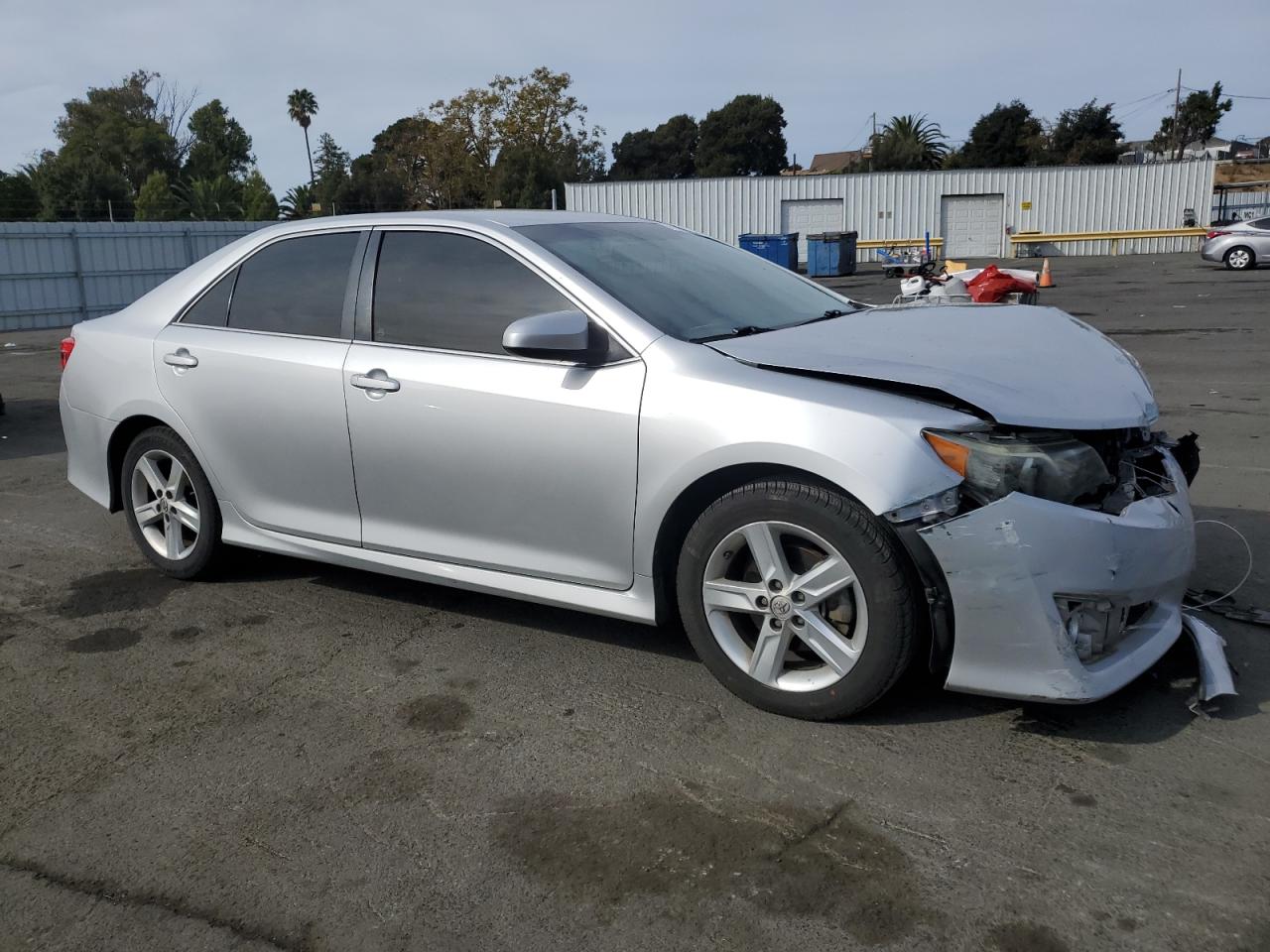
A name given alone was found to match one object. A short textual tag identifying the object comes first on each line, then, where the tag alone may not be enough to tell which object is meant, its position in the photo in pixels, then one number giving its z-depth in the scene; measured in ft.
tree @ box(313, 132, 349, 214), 235.61
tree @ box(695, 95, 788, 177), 287.69
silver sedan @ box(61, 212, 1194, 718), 9.94
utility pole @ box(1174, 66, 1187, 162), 237.25
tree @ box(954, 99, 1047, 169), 234.79
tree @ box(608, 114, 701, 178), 299.58
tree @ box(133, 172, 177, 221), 152.05
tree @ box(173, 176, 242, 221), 157.69
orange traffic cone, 73.41
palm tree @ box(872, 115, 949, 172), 252.83
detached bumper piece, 10.64
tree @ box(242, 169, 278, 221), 162.09
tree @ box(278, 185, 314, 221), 183.32
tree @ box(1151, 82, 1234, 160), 230.27
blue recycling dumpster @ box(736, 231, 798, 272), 102.32
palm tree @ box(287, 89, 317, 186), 278.87
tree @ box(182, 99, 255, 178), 221.46
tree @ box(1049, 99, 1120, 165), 224.12
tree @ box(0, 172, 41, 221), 150.61
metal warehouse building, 132.87
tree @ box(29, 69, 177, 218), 168.55
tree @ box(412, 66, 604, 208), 197.47
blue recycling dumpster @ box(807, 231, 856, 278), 104.73
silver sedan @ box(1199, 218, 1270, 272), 86.84
